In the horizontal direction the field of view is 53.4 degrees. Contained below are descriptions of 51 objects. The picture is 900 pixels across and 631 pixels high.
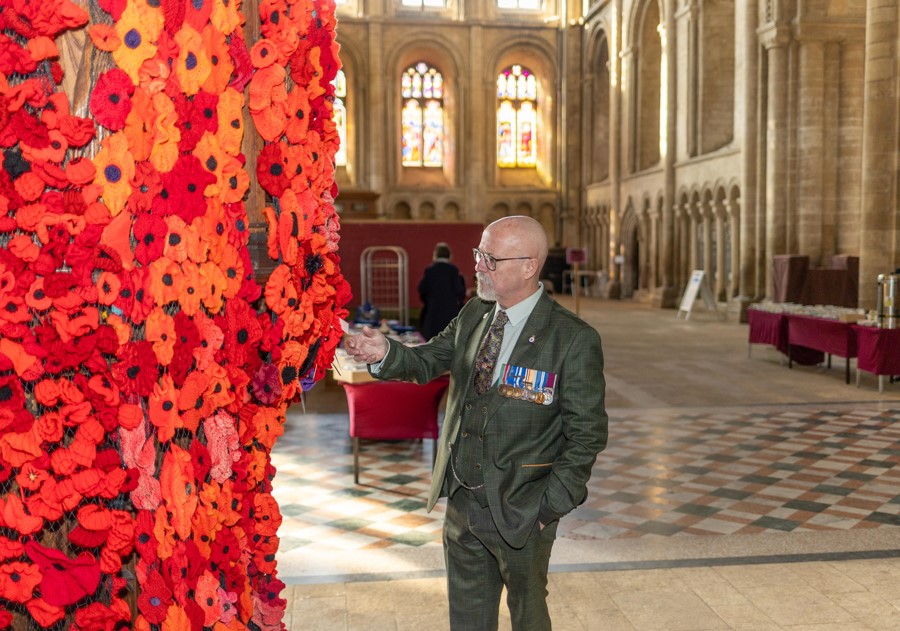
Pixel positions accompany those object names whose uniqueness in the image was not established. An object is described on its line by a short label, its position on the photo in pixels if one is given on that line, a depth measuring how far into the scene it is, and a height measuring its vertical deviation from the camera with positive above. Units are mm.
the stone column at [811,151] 15859 +1795
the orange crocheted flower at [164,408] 1596 -267
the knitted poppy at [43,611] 1566 -616
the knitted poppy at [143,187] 1578 +127
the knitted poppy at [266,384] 1802 -256
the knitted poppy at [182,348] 1611 -162
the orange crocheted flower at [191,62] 1597 +352
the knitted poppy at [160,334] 1588 -134
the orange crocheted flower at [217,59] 1627 +365
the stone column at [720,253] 19703 +4
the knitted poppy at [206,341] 1640 -153
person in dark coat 9305 -368
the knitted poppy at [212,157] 1636 +185
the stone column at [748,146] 17016 +2071
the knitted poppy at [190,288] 1618 -54
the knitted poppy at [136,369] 1575 -194
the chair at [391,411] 5664 -981
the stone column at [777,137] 16047 +2084
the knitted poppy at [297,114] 1801 +290
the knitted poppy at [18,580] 1556 -558
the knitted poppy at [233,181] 1670 +145
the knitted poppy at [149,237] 1579 +38
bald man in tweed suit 2385 -482
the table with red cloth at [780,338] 10812 -1046
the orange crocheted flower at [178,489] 1612 -416
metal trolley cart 11094 -304
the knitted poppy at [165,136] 1580 +217
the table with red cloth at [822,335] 9305 -904
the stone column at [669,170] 22172 +2104
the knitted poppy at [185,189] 1600 +125
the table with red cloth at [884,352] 8695 -973
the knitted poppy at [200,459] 1657 -374
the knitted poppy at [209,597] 1640 -623
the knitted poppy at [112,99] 1541 +277
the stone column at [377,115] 29391 +4667
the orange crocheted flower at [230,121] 1661 +256
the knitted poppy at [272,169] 1772 +175
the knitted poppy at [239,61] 1695 +373
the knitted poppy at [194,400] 1622 -259
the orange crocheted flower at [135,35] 1555 +390
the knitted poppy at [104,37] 1529 +381
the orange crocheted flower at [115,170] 1559 +155
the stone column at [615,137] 26297 +3483
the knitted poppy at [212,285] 1642 -51
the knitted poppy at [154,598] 1602 -610
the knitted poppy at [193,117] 1608 +256
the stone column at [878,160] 12695 +1335
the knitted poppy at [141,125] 1565 +234
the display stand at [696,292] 18266 -795
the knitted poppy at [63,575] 1567 -558
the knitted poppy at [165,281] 1591 -40
